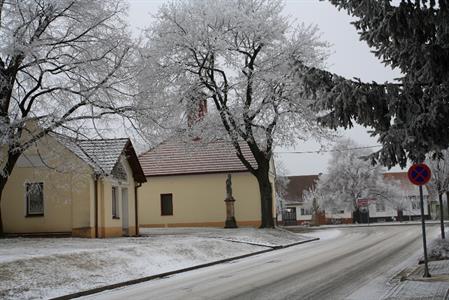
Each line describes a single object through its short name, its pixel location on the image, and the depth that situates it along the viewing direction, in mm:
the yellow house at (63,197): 28109
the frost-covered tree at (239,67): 35438
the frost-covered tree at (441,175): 24234
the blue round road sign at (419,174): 13531
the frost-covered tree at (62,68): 21578
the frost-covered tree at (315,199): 74469
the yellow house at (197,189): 44344
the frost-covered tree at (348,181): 78750
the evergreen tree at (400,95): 9797
